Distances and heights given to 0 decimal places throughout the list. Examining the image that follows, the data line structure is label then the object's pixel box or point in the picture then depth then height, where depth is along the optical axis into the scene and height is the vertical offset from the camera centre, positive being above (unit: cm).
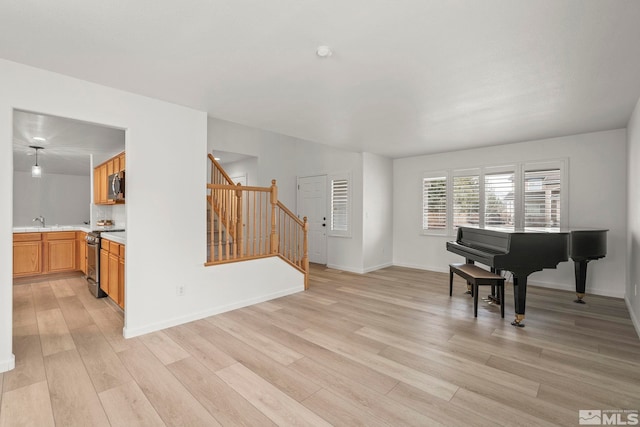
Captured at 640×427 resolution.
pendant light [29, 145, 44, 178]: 517 +71
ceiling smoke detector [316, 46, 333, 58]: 216 +118
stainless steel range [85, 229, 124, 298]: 425 -77
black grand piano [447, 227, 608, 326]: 326 -47
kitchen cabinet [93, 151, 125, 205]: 433 +59
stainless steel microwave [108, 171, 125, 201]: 404 +35
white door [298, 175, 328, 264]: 676 +4
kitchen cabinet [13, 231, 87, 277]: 523 -76
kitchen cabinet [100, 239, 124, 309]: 356 -77
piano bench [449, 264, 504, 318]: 352 -81
